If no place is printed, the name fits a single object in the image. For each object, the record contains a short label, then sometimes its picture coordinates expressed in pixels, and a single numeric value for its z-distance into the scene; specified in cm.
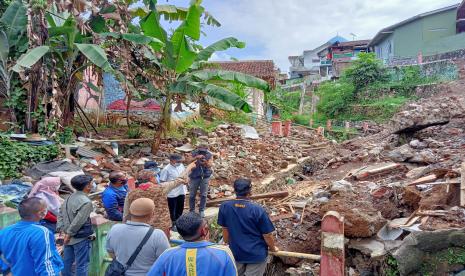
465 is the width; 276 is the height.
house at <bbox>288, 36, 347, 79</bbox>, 4194
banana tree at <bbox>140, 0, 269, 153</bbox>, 882
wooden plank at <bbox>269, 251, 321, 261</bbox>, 383
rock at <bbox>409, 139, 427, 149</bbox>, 1041
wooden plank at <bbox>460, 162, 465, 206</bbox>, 474
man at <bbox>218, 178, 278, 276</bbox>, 355
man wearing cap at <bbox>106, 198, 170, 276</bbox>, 277
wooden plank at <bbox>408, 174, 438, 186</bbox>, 592
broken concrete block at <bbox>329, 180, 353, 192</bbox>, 624
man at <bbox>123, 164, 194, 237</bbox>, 376
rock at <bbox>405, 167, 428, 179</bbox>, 681
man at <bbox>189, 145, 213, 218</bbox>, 588
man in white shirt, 582
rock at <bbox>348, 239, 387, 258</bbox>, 433
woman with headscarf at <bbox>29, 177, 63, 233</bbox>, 412
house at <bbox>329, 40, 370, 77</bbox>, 3775
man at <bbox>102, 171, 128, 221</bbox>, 429
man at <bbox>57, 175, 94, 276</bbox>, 373
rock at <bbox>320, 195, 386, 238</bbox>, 442
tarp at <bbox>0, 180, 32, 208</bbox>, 540
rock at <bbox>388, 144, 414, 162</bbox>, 898
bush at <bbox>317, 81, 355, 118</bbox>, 2550
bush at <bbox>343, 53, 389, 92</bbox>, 2464
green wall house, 2495
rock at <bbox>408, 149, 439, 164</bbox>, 845
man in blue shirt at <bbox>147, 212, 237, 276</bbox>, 228
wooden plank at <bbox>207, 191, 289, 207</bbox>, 711
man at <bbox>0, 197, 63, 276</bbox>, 288
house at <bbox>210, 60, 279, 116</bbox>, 2144
